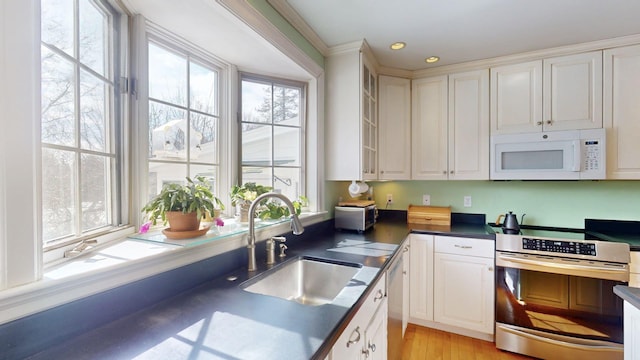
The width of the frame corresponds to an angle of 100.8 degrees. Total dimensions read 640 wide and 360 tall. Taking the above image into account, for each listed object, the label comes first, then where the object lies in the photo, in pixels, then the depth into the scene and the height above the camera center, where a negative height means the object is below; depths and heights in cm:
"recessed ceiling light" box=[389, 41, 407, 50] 209 +106
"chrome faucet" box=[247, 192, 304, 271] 128 -23
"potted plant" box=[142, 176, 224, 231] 113 -13
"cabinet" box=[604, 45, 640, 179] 198 +50
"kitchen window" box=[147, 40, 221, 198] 130 +34
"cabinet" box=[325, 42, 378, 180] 212 +53
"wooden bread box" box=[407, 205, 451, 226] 255 -37
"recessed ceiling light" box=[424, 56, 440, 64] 232 +106
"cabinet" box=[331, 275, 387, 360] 91 -63
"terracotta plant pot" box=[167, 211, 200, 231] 113 -19
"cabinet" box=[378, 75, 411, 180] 260 +51
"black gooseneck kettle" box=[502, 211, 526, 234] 220 -40
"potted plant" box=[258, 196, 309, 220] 164 -21
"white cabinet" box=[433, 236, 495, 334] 206 -85
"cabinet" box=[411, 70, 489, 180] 240 +48
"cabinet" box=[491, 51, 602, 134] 207 +68
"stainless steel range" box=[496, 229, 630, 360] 173 -83
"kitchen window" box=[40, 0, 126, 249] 83 +21
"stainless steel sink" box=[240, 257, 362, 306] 137 -55
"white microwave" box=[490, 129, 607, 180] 201 +18
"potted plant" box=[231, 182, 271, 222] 158 -11
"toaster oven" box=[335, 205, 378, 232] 219 -34
